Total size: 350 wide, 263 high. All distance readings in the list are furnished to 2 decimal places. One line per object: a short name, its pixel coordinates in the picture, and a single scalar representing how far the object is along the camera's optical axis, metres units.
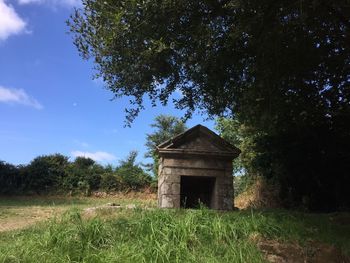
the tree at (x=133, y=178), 25.03
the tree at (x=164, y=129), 39.78
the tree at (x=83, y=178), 24.28
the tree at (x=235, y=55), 8.78
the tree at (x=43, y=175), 24.14
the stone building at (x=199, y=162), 13.80
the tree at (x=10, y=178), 23.92
